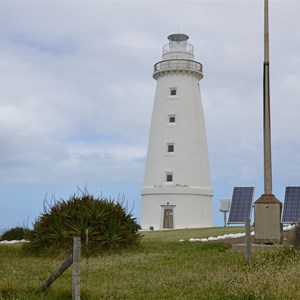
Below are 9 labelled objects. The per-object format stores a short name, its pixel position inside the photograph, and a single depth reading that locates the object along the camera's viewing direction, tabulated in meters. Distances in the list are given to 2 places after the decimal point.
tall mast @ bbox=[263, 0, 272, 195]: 17.92
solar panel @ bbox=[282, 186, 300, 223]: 23.80
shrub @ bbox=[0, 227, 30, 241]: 29.74
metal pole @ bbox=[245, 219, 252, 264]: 12.84
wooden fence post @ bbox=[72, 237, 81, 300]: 8.34
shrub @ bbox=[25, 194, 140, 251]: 17.55
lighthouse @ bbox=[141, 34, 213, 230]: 40.81
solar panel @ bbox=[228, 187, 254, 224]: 24.91
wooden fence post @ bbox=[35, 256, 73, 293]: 8.95
